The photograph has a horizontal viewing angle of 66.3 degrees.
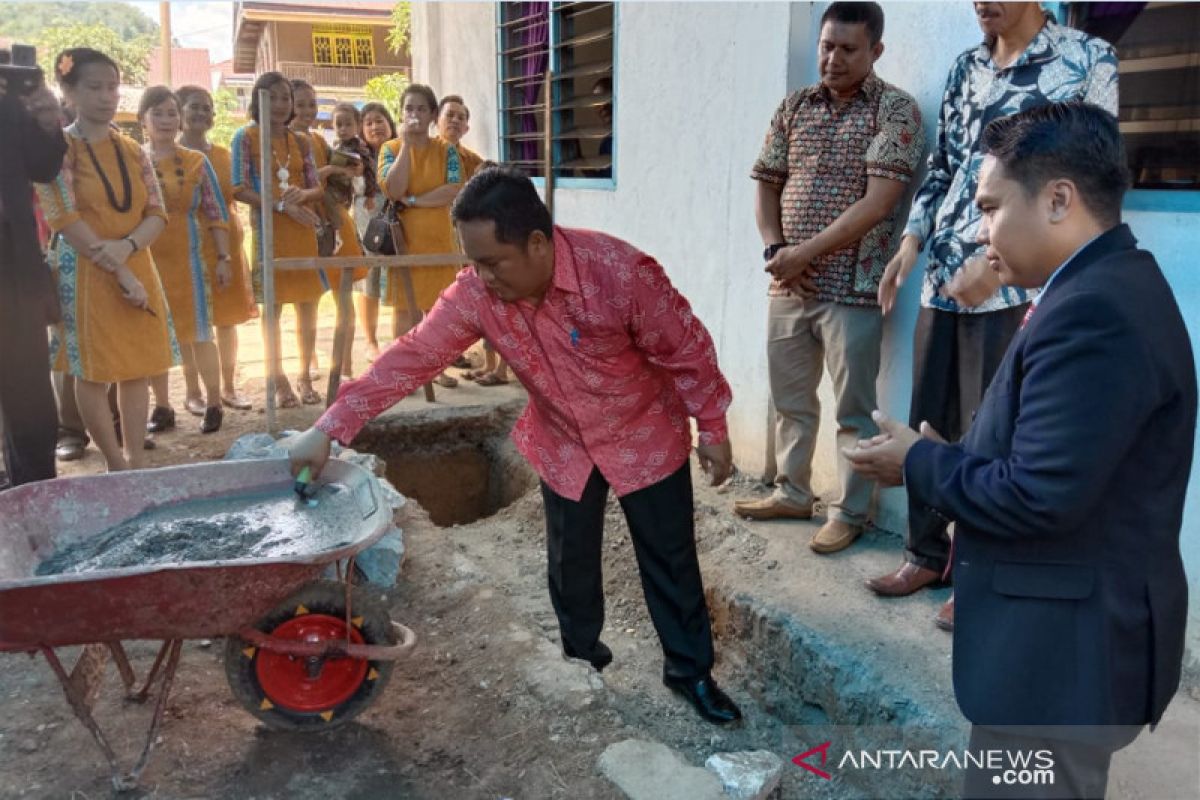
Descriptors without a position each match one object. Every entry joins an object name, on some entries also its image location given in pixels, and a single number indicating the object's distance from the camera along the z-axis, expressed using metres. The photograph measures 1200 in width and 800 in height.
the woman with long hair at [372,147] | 7.02
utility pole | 19.23
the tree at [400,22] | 15.78
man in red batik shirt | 2.52
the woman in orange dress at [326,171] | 6.05
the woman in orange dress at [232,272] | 5.74
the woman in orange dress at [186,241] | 5.27
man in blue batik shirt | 2.77
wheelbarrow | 2.30
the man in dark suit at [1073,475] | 1.40
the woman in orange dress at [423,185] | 6.05
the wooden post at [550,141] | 6.45
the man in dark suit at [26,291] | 3.90
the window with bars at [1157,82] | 2.80
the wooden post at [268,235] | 5.34
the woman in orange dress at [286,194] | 5.74
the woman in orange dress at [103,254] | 4.12
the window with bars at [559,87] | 6.22
